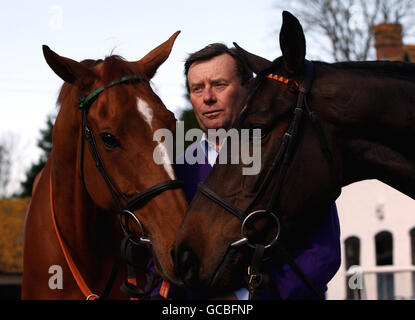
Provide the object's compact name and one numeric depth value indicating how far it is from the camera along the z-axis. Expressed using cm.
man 286
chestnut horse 288
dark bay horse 257
